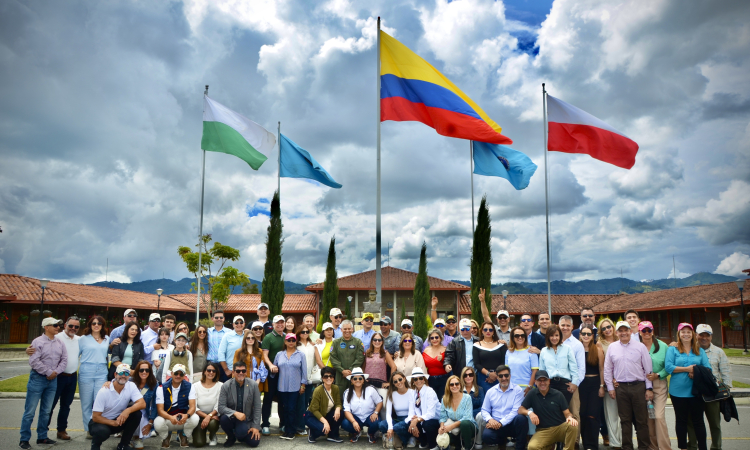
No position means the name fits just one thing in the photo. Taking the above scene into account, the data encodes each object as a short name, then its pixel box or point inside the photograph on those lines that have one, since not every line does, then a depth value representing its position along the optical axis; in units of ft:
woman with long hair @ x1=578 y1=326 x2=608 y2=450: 23.94
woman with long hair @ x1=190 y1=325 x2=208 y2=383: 27.32
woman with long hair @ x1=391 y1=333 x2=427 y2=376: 26.61
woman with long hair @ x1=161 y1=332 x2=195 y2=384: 26.30
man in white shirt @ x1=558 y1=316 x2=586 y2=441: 23.67
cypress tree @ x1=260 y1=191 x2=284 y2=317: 72.79
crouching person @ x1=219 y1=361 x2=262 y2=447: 24.53
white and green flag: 44.96
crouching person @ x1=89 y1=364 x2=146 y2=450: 22.77
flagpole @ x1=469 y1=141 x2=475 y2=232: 46.66
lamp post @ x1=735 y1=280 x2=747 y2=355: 78.48
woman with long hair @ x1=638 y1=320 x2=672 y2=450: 23.18
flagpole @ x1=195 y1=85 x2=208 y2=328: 52.60
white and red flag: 40.65
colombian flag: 35.94
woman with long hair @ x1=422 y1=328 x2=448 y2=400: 26.91
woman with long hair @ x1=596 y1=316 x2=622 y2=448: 24.44
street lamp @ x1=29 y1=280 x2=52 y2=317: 83.37
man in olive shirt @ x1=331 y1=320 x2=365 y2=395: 27.04
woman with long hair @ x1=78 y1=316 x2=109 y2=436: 25.13
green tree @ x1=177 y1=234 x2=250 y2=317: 107.24
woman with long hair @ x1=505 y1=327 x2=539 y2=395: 24.30
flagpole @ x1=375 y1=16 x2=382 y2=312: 35.22
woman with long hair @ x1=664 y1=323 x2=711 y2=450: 23.15
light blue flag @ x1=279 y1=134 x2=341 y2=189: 45.62
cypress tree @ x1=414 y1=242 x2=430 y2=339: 101.85
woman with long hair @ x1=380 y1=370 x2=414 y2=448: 24.71
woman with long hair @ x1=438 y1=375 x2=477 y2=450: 23.48
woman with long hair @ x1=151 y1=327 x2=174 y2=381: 26.55
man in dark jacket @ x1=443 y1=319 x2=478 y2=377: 26.68
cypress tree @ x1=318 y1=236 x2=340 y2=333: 98.99
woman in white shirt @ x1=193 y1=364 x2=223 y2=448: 24.56
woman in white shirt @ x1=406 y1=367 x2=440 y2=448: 24.31
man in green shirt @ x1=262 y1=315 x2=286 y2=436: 27.14
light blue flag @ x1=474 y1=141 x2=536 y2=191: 43.78
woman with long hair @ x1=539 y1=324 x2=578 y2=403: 23.54
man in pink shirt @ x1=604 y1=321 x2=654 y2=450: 23.52
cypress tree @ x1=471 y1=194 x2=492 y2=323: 66.44
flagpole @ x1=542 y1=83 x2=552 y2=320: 47.00
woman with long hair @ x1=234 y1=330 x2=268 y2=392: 26.94
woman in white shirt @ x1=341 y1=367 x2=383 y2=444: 25.54
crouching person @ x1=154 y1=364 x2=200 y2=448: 24.16
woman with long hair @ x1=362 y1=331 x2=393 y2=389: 26.99
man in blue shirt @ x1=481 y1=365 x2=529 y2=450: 23.13
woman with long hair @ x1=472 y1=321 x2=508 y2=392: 25.13
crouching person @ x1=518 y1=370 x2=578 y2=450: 22.21
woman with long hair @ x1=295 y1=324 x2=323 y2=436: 27.45
